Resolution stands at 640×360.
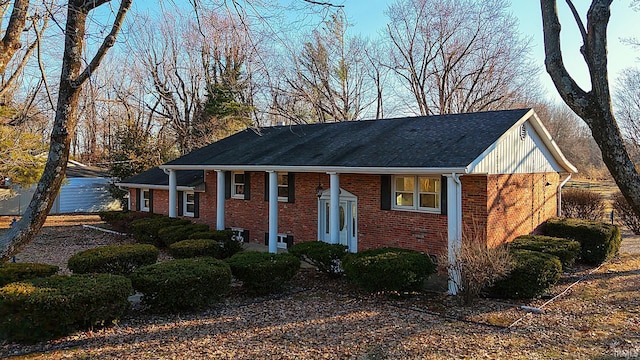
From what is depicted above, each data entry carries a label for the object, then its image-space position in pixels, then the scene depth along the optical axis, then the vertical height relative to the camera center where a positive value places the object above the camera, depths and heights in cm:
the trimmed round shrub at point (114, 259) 916 -157
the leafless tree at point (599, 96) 622 +143
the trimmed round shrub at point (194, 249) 1132 -160
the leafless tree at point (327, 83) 2706 +746
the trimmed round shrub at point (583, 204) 1919 -64
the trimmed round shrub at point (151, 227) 1590 -144
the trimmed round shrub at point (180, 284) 765 -175
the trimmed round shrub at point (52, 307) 621 -178
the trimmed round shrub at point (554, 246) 1019 -141
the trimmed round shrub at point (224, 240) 1332 -161
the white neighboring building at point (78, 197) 2717 -51
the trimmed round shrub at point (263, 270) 903 -176
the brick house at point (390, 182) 1071 +25
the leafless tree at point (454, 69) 2844 +849
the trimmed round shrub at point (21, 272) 743 -152
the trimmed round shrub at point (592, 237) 1232 -141
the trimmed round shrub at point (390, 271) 876 -171
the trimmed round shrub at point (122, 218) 1873 -130
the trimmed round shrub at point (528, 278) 873 -184
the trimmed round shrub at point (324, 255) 1050 -164
